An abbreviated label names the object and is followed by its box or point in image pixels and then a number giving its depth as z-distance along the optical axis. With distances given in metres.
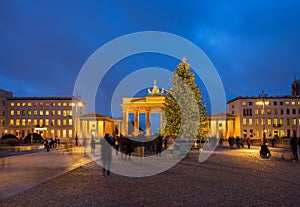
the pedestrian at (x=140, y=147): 23.30
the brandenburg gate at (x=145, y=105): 88.19
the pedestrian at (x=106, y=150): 14.70
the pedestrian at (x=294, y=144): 22.31
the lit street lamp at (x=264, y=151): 27.58
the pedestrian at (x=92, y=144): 31.58
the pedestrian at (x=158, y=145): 27.36
